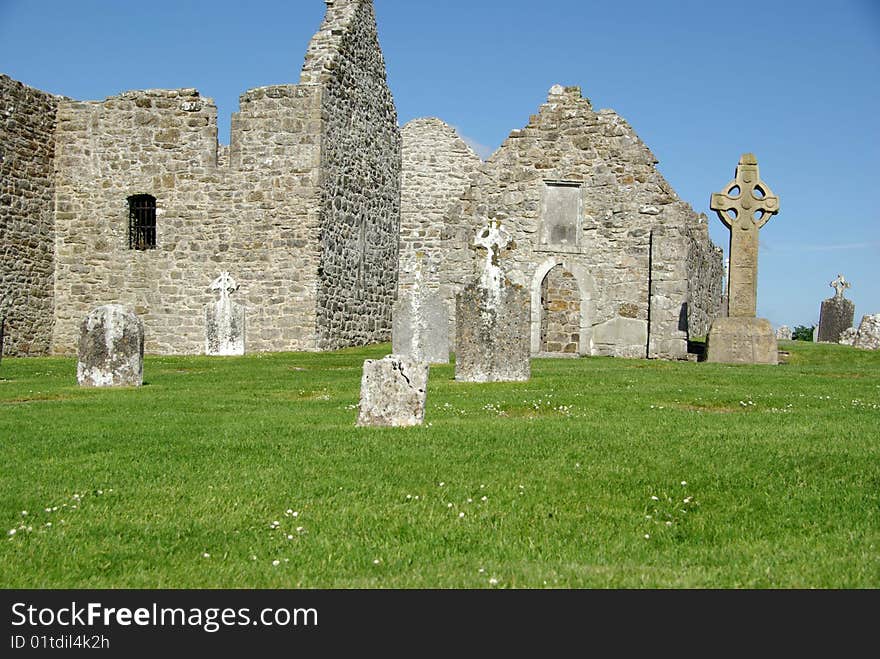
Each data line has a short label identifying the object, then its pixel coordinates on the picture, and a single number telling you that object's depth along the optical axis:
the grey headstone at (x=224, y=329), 22.00
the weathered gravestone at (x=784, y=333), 40.66
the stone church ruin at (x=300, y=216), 22.55
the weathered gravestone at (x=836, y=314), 35.22
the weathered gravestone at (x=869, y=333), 27.66
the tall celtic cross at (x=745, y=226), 19.14
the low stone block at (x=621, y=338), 22.19
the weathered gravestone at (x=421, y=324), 18.53
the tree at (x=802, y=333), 39.60
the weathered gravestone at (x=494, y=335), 14.02
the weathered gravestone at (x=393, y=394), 9.27
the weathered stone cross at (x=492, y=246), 14.27
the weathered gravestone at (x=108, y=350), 13.91
